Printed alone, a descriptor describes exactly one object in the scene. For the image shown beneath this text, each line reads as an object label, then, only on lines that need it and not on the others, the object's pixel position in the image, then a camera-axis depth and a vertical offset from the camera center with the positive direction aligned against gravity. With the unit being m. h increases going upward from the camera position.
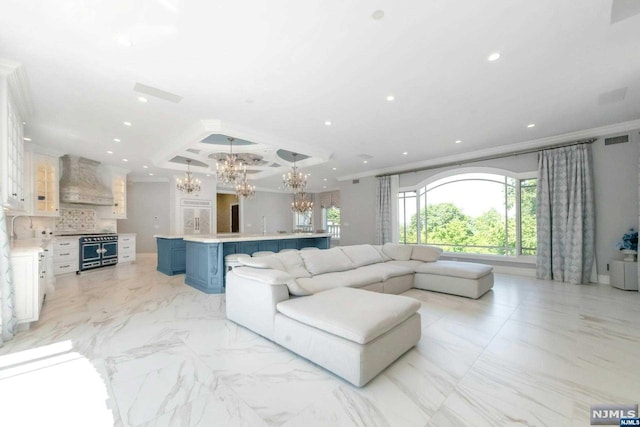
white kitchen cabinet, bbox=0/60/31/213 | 2.69 +1.06
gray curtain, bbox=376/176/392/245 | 8.12 +0.09
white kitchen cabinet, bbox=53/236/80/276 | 5.79 -0.89
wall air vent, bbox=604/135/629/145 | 4.72 +1.37
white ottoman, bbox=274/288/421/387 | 1.89 -0.99
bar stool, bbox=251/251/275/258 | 5.04 -0.78
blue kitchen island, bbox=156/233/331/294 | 4.55 -0.75
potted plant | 4.48 -0.61
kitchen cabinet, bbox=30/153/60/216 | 5.62 +0.76
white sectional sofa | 1.95 -0.94
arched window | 5.94 -0.02
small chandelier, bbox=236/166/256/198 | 5.90 +0.63
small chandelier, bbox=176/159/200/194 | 6.11 +0.77
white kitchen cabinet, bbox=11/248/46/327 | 2.87 -0.76
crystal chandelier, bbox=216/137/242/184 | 5.03 +0.92
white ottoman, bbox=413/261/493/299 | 4.08 -1.12
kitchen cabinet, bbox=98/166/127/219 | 7.55 +0.80
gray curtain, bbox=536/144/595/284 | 4.98 -0.07
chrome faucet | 5.41 -0.24
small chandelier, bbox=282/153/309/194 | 5.73 +0.78
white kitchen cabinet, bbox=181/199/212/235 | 8.97 -0.01
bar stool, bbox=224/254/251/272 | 4.49 -0.82
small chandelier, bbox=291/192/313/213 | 6.59 +0.23
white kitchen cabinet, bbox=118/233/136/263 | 7.38 -0.93
